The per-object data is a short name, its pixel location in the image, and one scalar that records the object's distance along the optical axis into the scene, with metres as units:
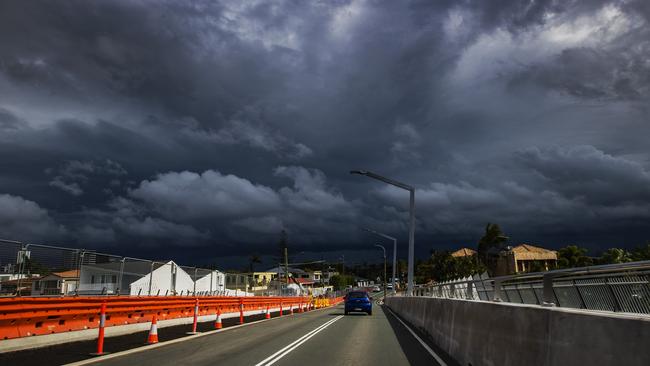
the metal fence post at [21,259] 14.39
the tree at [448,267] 114.39
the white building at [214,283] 34.31
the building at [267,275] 170.30
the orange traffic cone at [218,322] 19.98
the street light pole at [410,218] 29.33
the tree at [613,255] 68.51
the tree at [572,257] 75.89
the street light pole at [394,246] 44.81
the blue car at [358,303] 33.88
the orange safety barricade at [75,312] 12.34
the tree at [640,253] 63.78
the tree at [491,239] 91.88
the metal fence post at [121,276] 20.56
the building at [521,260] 104.81
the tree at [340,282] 176.75
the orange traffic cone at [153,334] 13.90
